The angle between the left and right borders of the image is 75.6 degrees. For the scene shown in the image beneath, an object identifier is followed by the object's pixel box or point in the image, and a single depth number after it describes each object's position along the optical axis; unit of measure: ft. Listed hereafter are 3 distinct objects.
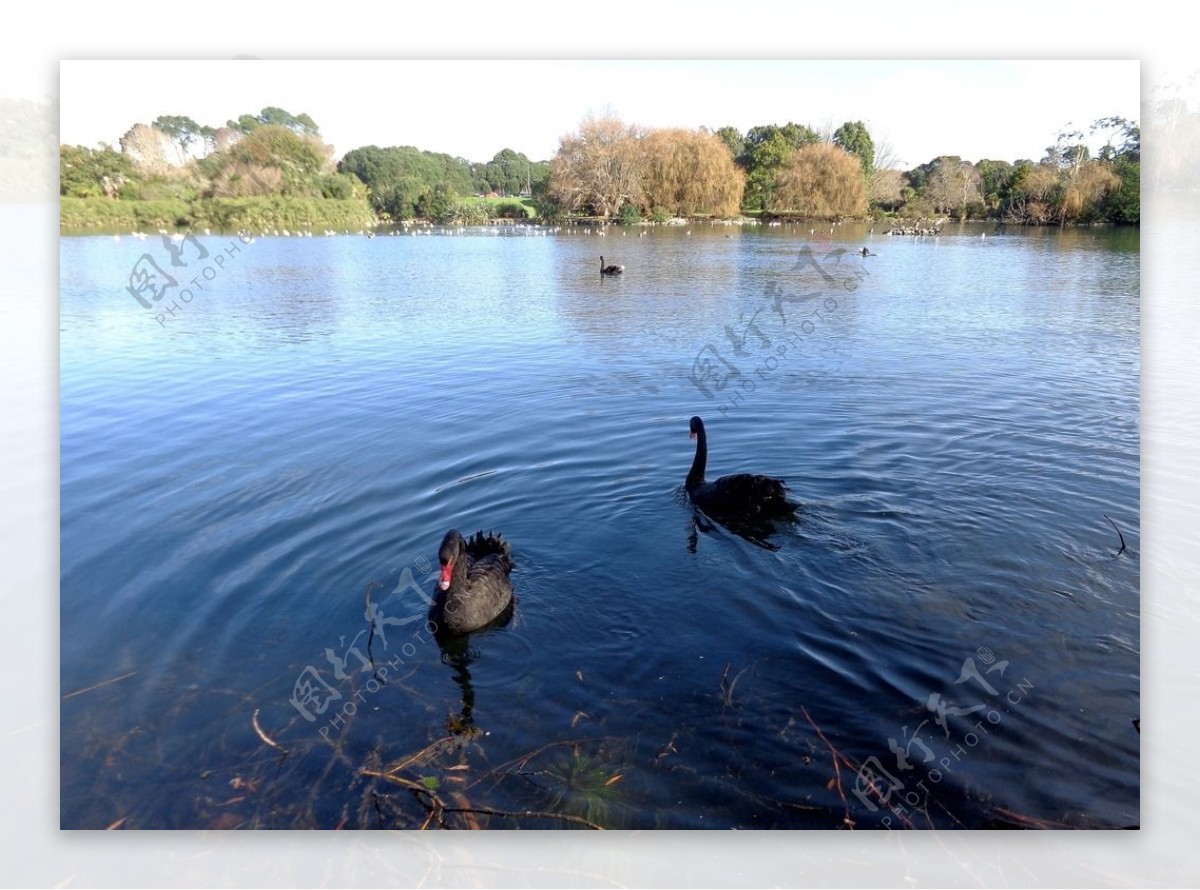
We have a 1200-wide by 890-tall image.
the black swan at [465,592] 17.17
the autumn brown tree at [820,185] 104.17
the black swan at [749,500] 22.33
